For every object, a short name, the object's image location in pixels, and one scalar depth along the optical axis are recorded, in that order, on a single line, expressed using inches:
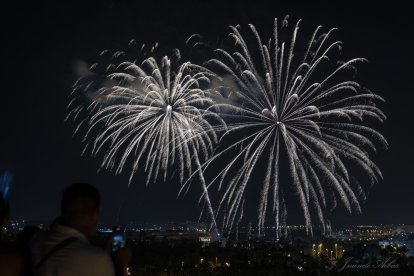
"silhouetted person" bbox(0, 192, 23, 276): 117.3
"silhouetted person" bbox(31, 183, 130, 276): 115.3
